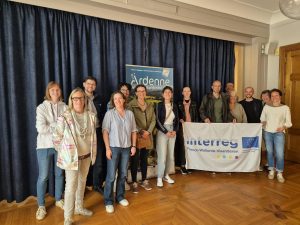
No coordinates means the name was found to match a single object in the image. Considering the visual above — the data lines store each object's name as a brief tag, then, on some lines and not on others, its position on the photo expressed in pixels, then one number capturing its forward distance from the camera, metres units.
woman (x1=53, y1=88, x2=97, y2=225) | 2.07
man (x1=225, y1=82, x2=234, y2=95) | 4.09
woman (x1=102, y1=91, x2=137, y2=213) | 2.42
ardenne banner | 3.44
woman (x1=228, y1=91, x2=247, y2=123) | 3.68
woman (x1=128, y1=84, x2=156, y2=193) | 2.93
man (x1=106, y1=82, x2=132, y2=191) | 3.05
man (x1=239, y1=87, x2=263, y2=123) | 3.74
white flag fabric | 3.44
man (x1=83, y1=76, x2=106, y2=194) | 2.74
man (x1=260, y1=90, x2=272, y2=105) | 3.75
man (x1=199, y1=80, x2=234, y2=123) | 3.58
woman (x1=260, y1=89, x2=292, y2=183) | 3.26
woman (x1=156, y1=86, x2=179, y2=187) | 3.13
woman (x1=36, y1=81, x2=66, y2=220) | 2.33
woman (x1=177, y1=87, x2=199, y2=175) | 3.47
